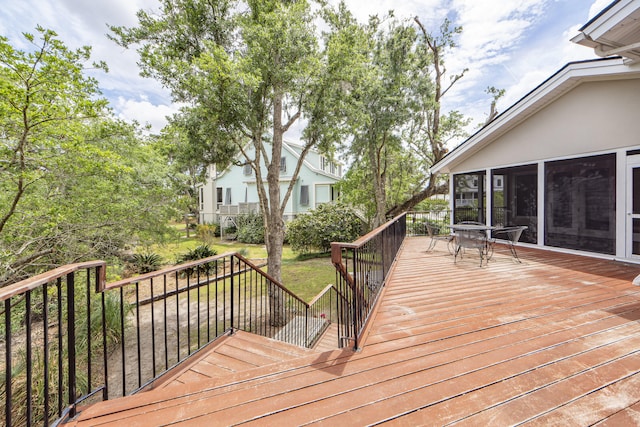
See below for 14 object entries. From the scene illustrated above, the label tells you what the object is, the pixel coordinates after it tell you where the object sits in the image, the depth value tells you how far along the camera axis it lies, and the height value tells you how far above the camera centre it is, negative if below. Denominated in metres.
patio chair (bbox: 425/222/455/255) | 6.91 -0.82
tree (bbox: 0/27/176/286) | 4.20 +0.87
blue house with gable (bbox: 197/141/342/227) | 17.91 +1.62
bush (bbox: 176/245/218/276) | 10.71 -1.85
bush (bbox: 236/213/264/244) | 16.22 -1.29
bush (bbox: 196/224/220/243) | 16.34 -1.55
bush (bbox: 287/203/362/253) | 13.20 -1.03
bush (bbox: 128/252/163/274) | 9.60 -1.90
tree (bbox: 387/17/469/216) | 13.26 +4.53
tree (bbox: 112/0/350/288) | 6.50 +3.53
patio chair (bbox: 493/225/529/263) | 5.63 -0.63
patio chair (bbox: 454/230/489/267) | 5.27 -0.66
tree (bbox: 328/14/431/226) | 11.14 +4.88
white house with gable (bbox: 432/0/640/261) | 4.85 +1.29
